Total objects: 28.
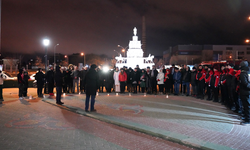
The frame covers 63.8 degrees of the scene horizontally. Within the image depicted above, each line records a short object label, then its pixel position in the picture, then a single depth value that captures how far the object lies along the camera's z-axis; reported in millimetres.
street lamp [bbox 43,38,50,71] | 16531
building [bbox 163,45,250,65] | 111062
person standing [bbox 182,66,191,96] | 15130
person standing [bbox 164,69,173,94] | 16141
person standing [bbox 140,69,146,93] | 16609
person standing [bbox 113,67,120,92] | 17203
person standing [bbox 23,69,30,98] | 14594
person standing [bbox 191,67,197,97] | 14595
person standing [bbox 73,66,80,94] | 16600
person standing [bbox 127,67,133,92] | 17156
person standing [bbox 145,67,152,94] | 16578
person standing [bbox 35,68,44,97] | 15022
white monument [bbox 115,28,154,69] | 61250
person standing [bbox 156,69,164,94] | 16094
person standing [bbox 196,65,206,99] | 13773
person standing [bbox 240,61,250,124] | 7583
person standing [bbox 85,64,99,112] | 9742
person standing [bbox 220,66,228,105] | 11083
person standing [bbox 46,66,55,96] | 15023
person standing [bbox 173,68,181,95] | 15445
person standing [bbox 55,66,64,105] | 11609
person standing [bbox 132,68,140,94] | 16659
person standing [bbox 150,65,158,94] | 16675
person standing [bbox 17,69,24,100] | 13717
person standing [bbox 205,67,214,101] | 13083
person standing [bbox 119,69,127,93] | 16656
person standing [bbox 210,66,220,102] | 12266
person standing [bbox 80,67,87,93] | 16594
